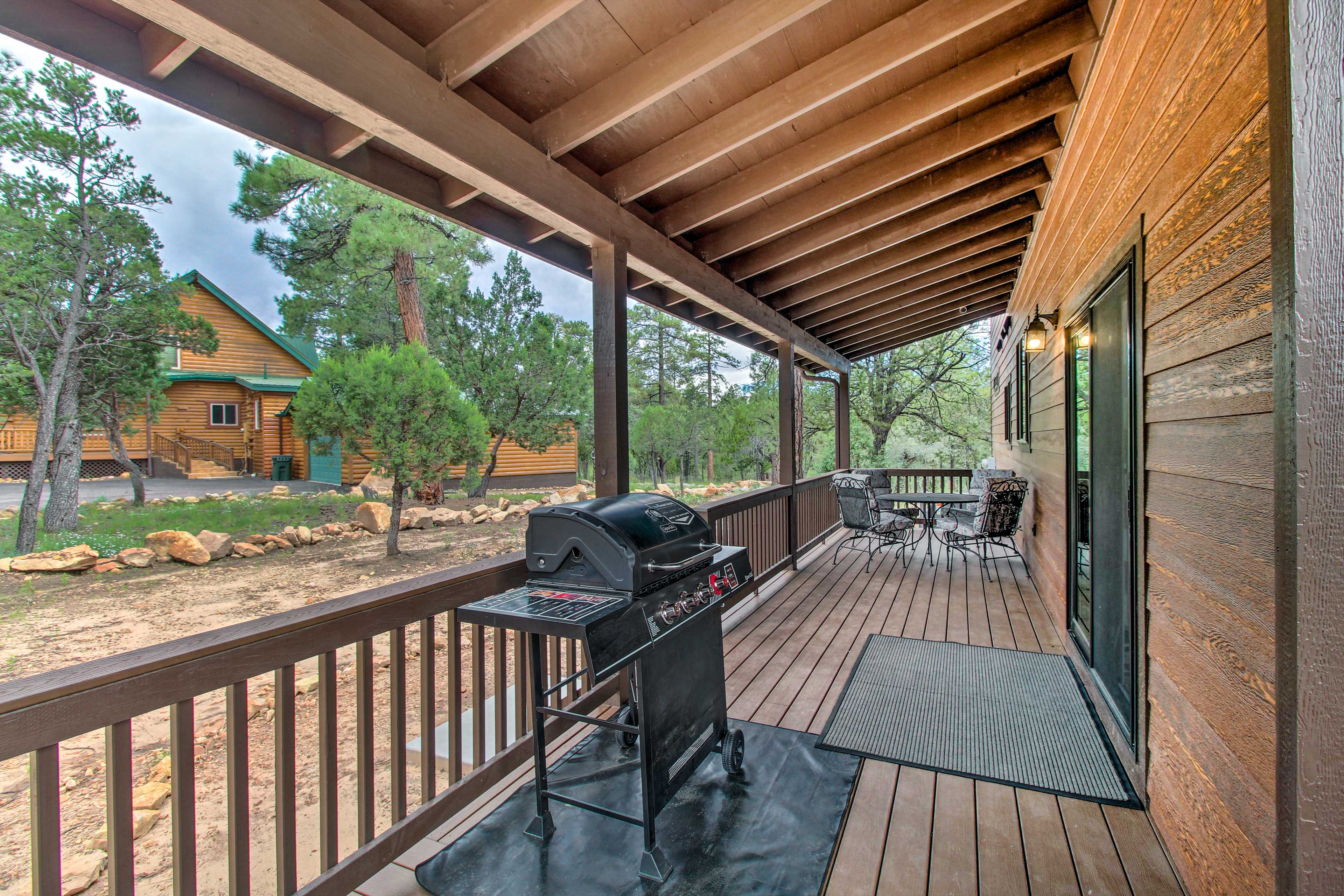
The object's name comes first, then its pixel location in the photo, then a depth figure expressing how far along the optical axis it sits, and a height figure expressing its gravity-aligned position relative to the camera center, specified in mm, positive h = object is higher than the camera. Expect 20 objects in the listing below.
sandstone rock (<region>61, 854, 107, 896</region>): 2150 -1741
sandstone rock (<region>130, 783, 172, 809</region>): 2793 -1807
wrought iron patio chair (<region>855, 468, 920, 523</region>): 6961 -650
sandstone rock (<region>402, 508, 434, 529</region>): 9055 -1234
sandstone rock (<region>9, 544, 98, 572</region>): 5559 -1174
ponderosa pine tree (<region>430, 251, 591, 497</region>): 9531 +1481
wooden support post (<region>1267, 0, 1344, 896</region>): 666 +36
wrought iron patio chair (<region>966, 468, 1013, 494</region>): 6430 -455
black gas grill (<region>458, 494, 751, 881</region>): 1483 -466
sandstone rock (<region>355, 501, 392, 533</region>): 8672 -1141
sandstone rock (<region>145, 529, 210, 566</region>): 6703 -1218
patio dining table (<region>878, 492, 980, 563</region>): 6043 -659
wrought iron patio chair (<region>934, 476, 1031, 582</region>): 4941 -696
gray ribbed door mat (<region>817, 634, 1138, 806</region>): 2127 -1281
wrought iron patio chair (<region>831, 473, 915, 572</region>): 5660 -803
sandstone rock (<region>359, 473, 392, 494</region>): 9727 -726
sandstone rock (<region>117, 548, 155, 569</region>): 6285 -1280
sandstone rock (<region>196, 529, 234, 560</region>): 6973 -1245
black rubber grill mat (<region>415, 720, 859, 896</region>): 1619 -1290
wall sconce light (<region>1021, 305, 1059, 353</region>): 3943 +749
